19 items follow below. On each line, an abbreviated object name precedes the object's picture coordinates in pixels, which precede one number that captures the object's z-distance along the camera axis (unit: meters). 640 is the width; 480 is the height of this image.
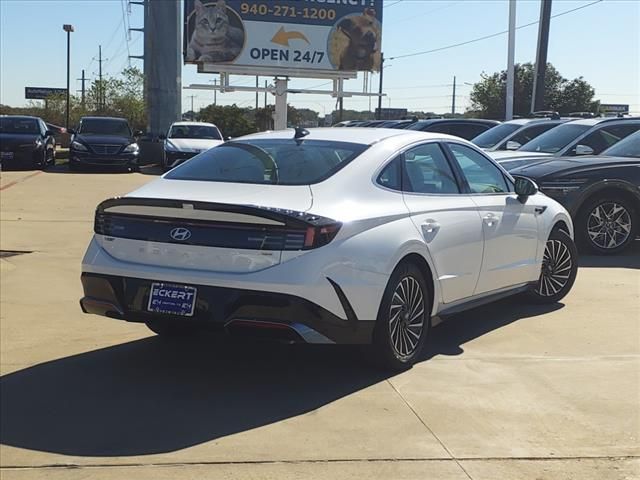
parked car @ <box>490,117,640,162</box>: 11.45
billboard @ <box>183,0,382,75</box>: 32.44
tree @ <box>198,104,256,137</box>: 69.88
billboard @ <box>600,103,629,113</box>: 82.44
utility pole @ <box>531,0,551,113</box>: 27.95
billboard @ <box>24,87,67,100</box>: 91.17
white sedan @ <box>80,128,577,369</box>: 4.50
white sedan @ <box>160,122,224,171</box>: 22.62
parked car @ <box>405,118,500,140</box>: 17.94
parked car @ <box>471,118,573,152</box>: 14.53
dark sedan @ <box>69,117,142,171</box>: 22.42
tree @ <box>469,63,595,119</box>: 58.28
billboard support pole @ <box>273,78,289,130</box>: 34.72
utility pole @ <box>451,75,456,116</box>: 111.60
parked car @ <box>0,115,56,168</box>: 22.00
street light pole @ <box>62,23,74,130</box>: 51.88
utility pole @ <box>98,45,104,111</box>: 44.20
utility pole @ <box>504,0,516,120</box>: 27.59
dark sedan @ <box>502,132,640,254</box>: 9.52
